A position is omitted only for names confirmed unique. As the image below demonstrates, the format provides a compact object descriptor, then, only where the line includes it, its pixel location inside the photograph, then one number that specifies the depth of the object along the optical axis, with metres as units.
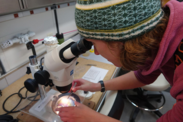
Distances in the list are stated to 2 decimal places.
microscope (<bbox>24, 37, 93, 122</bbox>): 0.54
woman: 0.40
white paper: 1.08
